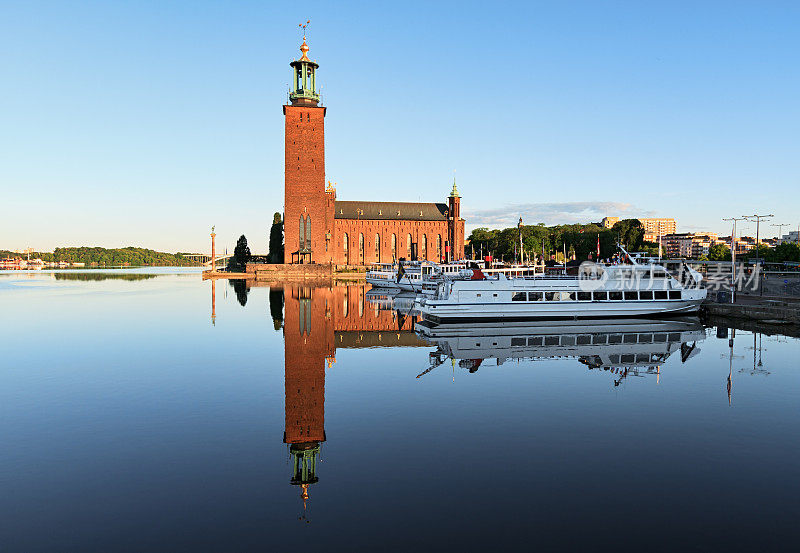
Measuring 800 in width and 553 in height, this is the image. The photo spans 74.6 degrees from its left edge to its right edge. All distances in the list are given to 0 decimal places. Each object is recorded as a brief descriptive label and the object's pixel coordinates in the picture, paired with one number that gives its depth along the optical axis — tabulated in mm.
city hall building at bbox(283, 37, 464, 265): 126125
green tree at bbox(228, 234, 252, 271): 168625
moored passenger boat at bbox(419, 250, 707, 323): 41969
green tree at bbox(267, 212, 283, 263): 150875
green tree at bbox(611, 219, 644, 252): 152375
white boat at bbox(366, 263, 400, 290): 84288
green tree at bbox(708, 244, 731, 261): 159250
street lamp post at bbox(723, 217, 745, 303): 47844
